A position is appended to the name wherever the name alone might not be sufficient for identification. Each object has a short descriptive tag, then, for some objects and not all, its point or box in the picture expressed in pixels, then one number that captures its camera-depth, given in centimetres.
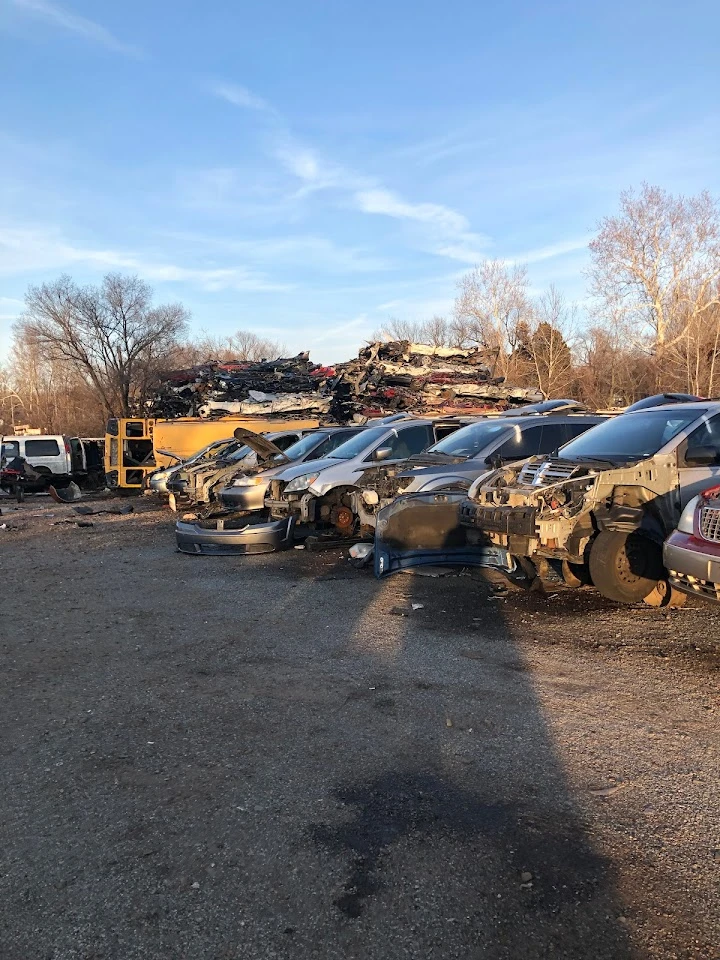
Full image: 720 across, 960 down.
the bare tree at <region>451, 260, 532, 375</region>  4597
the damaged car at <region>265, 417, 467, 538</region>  984
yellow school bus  1894
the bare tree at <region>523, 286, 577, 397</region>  4266
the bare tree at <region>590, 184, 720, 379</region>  3306
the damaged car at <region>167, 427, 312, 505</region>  1402
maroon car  482
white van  2109
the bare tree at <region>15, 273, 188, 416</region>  4103
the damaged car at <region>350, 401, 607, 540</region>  873
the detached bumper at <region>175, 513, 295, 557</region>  917
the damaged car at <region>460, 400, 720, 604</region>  611
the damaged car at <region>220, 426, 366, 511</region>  1103
